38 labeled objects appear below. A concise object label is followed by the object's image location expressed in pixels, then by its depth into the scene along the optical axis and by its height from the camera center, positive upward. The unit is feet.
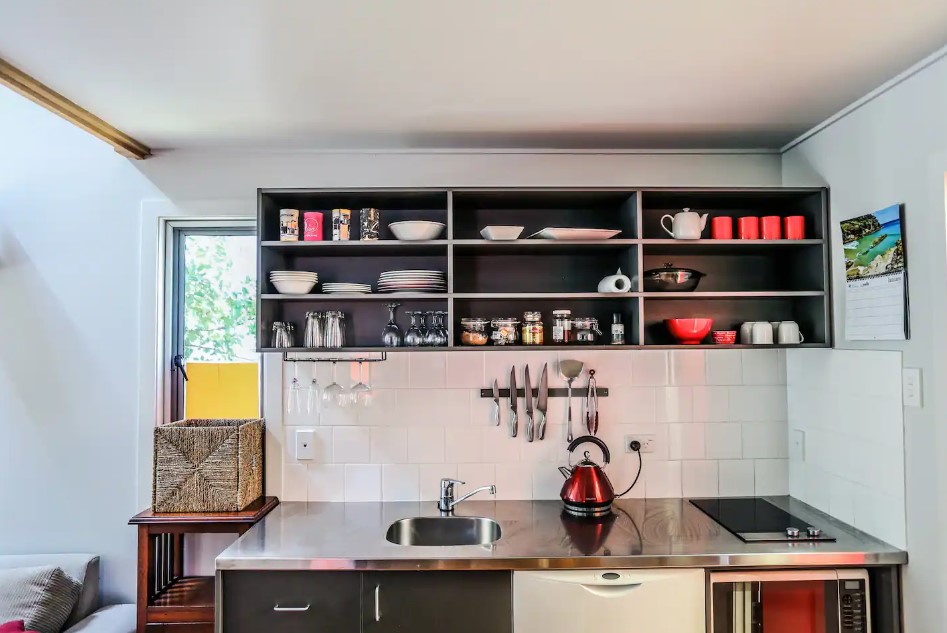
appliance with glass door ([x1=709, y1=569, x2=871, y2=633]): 6.07 -2.73
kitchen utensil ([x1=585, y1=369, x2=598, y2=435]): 8.04 -0.96
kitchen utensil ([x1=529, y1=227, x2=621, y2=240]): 7.20 +1.24
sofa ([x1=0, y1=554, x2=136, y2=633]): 7.29 -3.21
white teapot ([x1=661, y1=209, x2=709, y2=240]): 7.26 +1.35
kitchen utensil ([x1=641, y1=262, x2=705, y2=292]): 7.34 +0.70
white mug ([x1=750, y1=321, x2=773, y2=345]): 7.38 +0.02
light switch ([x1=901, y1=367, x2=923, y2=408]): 5.74 -0.52
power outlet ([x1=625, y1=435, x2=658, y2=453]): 8.13 -1.45
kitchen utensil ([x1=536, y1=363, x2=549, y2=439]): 7.99 -0.88
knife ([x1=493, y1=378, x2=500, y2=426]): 8.06 -0.89
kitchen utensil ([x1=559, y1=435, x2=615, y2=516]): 7.32 -1.92
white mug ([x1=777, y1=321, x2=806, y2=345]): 7.30 +0.01
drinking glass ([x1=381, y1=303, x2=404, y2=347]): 7.45 +0.02
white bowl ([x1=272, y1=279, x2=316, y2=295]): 7.36 +0.64
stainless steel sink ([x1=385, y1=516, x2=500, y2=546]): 7.37 -2.41
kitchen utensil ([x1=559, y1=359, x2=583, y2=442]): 8.05 -0.43
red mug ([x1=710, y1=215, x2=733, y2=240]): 7.46 +1.34
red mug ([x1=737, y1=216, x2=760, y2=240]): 7.48 +1.34
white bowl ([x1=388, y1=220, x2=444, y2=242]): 7.23 +1.31
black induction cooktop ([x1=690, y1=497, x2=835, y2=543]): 6.41 -2.19
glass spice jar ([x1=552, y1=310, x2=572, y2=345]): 7.54 +0.12
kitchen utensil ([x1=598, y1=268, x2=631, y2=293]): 7.29 +0.64
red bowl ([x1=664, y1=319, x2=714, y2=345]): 7.29 +0.08
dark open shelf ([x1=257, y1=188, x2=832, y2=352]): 7.54 +1.05
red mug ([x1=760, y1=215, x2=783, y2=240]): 7.44 +1.34
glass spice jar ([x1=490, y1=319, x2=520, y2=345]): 7.39 +0.06
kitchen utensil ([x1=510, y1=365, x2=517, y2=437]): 7.91 -0.82
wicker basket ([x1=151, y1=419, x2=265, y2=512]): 7.18 -1.57
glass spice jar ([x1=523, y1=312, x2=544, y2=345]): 7.46 +0.09
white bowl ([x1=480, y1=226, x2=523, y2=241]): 7.21 +1.26
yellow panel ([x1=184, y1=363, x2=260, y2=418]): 8.34 -0.71
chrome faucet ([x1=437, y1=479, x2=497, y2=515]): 7.59 -2.05
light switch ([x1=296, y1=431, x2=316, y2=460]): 8.04 -1.44
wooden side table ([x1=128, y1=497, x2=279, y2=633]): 6.94 -2.73
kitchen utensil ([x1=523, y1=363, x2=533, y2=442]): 7.98 -0.94
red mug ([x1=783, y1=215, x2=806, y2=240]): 7.40 +1.33
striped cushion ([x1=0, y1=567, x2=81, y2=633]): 6.87 -3.01
